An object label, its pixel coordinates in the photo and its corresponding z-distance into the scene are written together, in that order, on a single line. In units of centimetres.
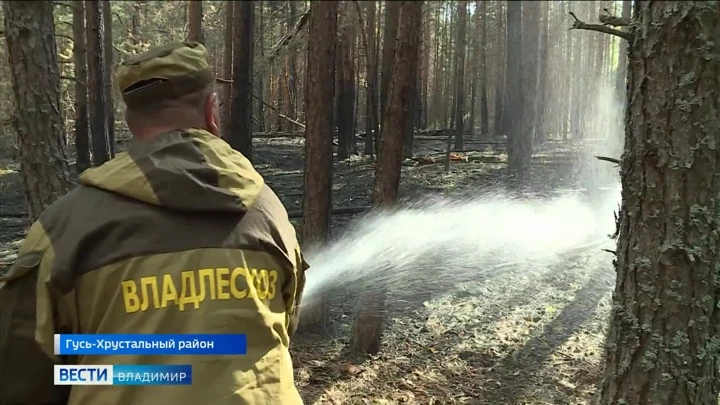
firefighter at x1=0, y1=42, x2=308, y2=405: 158
